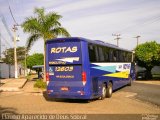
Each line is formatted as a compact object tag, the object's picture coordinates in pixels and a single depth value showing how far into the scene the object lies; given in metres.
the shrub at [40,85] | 12.53
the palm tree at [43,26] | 14.79
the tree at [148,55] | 19.14
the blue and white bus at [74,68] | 8.03
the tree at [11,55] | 45.62
